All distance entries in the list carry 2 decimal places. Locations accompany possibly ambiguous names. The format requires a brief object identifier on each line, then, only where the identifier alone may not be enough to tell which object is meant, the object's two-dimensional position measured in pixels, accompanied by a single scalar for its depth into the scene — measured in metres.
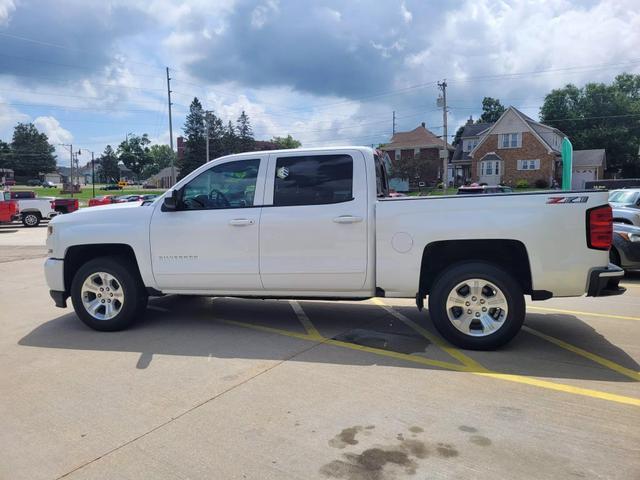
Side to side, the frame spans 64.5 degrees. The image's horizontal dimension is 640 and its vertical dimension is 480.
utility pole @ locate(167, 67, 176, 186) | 45.78
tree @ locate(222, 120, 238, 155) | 80.27
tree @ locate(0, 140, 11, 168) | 118.62
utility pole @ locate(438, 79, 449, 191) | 43.66
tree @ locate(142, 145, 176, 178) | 153.62
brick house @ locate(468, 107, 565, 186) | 51.66
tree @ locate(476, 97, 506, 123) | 90.62
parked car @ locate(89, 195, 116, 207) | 34.21
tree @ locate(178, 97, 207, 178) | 77.39
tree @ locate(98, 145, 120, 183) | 140.38
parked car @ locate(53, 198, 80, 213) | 26.50
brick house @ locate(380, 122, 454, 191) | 55.73
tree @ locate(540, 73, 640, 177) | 67.75
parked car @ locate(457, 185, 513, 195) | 19.12
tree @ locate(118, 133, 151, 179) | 155.38
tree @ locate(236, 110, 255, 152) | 82.75
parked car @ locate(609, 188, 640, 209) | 11.08
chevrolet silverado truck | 4.72
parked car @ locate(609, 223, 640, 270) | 8.87
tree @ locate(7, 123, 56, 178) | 120.94
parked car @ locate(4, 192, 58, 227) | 25.47
